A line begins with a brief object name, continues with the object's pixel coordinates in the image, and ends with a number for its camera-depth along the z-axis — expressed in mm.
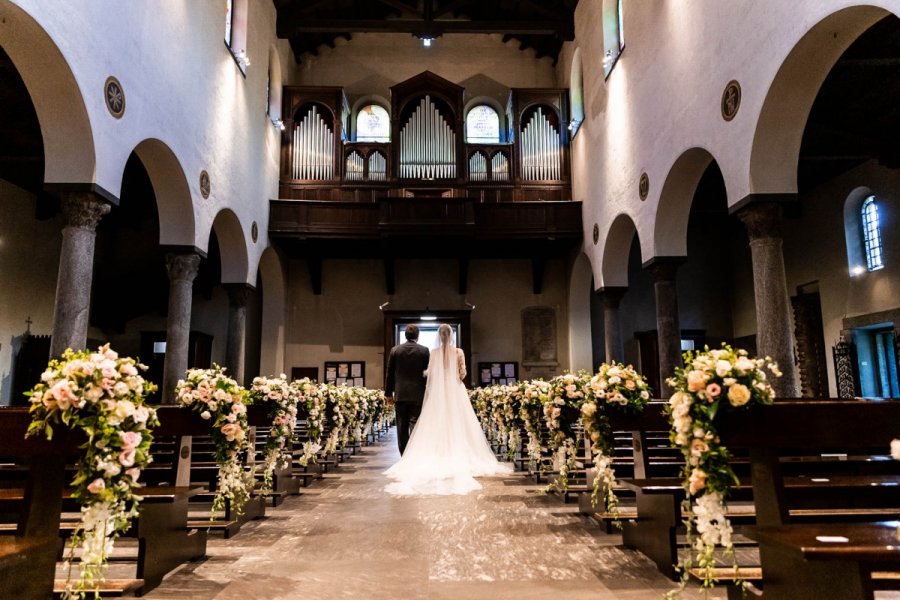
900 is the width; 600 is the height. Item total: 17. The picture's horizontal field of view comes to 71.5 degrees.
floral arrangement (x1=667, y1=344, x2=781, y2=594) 2740
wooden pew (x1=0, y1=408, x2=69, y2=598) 2760
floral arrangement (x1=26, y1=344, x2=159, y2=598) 2750
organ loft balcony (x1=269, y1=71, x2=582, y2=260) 17016
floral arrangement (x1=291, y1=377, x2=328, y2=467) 7133
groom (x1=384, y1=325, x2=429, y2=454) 8078
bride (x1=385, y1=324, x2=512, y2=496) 7809
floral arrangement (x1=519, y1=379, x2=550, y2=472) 6898
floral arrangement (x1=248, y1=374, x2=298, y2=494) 5703
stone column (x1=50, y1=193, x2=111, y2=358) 7855
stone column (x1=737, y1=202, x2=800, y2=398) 7965
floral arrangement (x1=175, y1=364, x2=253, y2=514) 4387
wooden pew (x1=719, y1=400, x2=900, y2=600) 2301
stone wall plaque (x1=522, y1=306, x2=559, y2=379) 19188
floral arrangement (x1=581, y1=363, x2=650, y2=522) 4539
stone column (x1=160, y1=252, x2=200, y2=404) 11203
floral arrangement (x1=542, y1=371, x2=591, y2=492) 5812
